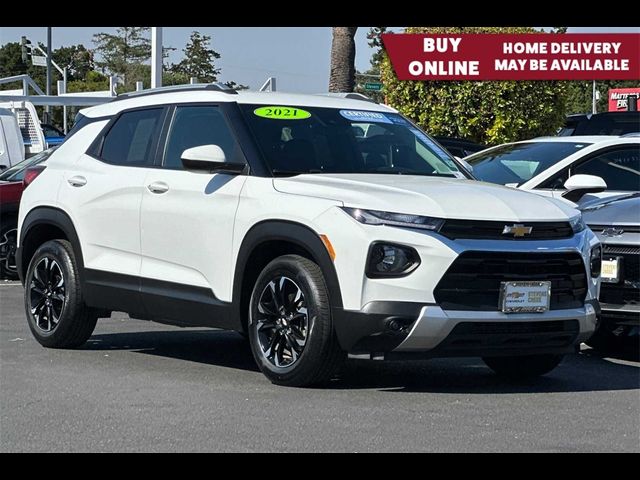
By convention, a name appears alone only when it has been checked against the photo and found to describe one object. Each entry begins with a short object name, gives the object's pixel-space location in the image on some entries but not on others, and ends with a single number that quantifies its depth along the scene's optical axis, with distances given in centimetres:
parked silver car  900
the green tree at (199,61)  5649
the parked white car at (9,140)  1867
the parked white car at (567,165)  1095
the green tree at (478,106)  2158
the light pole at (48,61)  5682
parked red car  1545
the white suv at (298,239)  735
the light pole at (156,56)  2069
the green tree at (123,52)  7494
